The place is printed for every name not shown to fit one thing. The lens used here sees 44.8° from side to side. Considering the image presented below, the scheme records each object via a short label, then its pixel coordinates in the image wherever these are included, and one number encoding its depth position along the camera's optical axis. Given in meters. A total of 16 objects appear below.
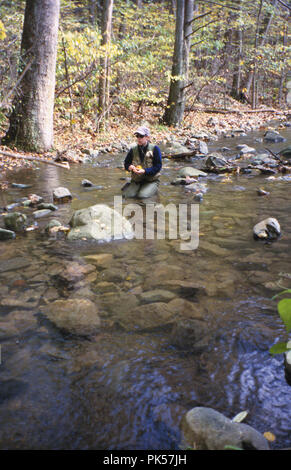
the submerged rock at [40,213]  5.21
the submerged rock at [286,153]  10.13
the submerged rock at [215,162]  8.73
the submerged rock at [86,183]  7.06
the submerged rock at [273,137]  12.94
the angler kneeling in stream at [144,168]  6.39
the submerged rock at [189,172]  8.10
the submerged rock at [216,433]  1.62
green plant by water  1.57
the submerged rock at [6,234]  4.32
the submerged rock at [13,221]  4.66
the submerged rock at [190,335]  2.48
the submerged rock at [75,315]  2.66
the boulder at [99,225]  4.42
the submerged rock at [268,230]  4.35
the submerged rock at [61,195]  6.00
